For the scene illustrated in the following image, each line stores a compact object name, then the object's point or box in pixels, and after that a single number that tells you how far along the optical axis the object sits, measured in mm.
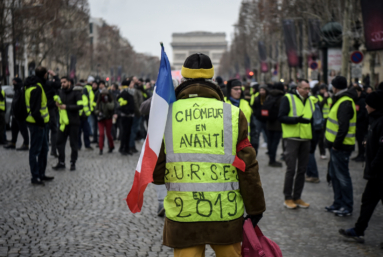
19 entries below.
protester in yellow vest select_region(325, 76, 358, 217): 6996
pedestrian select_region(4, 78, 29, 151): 13320
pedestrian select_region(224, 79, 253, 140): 8227
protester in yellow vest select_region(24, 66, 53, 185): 8562
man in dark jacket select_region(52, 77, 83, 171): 10555
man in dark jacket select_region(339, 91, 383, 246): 5746
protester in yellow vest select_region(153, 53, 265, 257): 3191
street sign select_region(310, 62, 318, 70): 25547
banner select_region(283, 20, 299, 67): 30625
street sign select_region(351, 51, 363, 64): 16984
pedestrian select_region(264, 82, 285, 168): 11555
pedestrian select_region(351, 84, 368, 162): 11875
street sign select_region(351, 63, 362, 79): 17266
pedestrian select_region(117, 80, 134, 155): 13367
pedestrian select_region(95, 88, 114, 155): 13453
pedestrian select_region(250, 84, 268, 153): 12720
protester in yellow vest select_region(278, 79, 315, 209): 7543
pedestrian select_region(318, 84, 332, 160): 12688
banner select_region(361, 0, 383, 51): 10344
